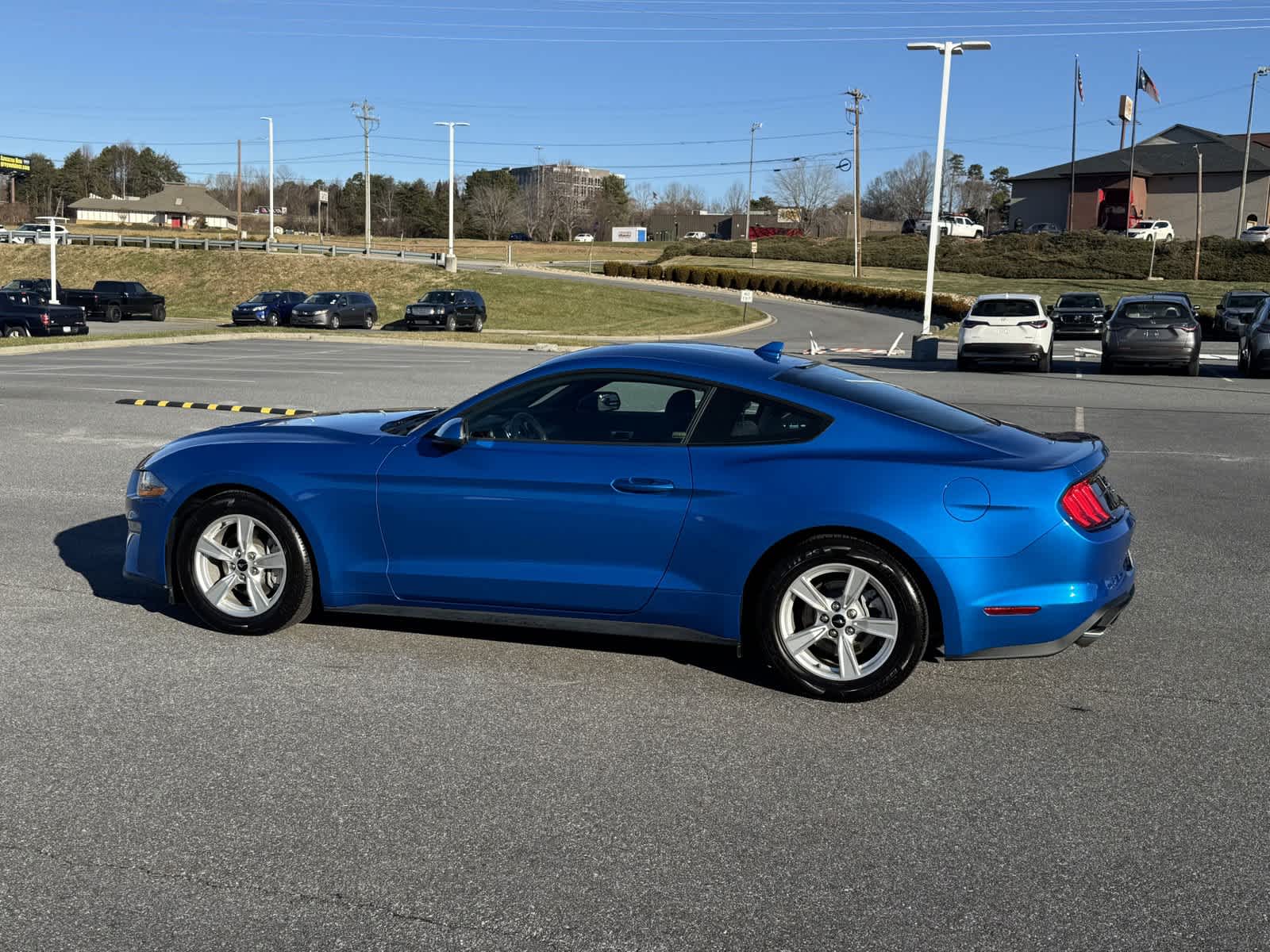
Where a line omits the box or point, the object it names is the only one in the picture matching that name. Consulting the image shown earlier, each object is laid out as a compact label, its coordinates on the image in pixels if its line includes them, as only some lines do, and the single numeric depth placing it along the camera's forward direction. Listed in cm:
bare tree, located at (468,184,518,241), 13738
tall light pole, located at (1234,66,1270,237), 8358
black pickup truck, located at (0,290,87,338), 3641
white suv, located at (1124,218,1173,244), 7950
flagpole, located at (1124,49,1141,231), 8469
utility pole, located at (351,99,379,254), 8706
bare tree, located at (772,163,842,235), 15850
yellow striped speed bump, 1553
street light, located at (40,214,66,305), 4777
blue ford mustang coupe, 524
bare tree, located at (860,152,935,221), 14625
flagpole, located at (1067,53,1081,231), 9281
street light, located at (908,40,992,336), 3362
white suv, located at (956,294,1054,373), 2658
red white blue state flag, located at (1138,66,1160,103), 7200
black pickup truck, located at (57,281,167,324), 5022
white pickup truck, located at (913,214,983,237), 9569
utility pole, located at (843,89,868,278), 7181
